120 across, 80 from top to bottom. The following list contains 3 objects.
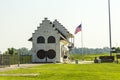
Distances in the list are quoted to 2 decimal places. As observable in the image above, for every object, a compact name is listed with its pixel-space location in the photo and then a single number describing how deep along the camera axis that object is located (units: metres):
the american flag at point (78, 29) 84.44
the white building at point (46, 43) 82.94
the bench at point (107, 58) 76.78
